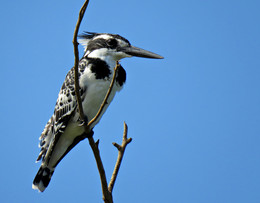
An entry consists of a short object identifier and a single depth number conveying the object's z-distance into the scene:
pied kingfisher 8.23
